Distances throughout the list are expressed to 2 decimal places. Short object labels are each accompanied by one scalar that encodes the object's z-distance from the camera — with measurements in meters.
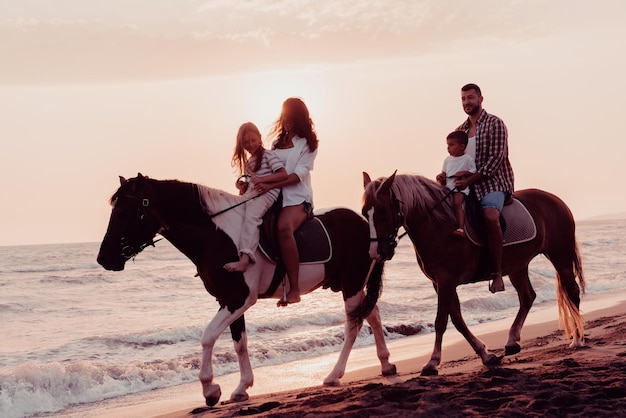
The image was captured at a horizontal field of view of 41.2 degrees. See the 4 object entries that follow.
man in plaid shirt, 7.62
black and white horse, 6.96
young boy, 7.68
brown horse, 6.96
